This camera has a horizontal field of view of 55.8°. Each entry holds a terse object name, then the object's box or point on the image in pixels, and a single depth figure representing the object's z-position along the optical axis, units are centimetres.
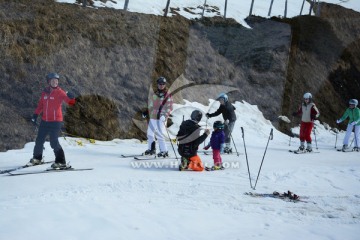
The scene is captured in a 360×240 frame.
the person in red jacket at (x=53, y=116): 889
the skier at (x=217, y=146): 972
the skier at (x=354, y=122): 1591
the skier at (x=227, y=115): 1298
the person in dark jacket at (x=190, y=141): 920
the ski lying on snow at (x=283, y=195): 670
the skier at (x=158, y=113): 1124
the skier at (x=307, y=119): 1453
